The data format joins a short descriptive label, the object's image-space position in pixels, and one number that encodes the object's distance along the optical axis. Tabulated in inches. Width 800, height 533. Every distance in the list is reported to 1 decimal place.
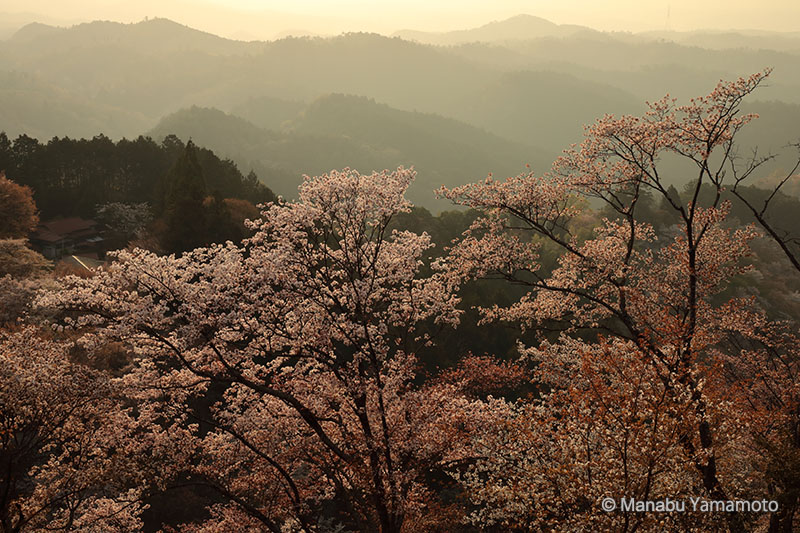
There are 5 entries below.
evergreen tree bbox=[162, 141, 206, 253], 1797.5
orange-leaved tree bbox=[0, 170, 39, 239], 1775.3
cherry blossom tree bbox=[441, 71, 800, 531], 443.8
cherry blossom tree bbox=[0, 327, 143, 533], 535.5
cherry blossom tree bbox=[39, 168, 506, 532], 516.4
